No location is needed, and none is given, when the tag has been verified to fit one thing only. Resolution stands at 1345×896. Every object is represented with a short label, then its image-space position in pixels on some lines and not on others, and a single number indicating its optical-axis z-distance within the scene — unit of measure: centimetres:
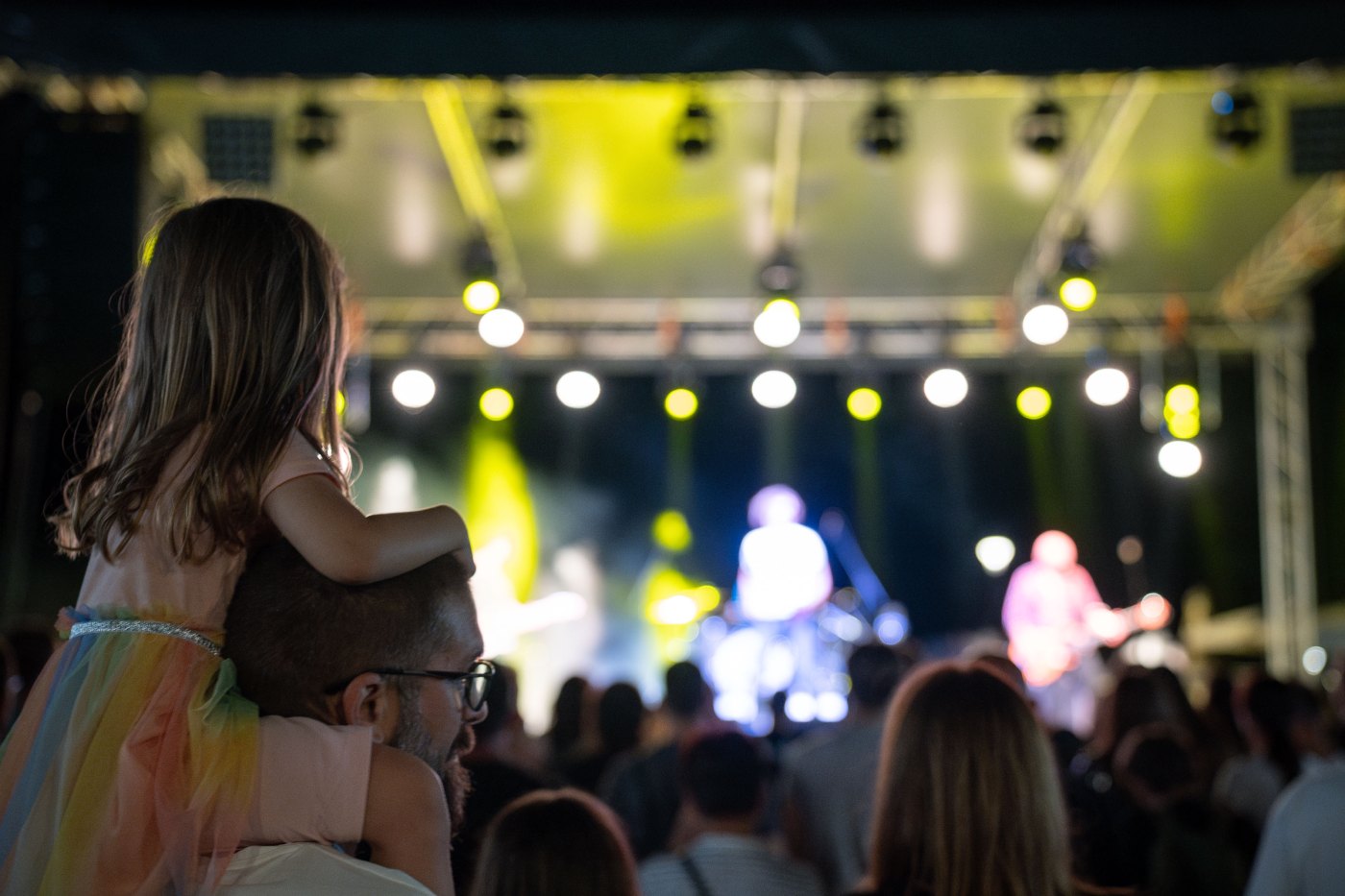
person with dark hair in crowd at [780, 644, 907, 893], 375
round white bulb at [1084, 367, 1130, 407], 853
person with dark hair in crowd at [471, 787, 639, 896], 198
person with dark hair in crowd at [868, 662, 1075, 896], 209
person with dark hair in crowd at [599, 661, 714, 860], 412
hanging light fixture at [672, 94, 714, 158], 604
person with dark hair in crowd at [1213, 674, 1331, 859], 449
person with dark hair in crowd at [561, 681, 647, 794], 462
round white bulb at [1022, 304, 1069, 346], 794
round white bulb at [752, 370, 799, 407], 888
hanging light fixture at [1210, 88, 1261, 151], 594
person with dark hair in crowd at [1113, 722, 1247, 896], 339
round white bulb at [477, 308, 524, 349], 809
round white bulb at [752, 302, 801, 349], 813
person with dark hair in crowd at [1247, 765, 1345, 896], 243
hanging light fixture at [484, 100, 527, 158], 617
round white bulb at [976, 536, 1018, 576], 1252
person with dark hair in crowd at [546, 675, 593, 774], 503
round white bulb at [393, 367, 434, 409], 895
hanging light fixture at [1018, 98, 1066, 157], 611
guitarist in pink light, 1062
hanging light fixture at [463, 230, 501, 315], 812
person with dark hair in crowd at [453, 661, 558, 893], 286
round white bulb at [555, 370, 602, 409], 922
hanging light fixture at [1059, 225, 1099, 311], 782
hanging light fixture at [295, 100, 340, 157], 618
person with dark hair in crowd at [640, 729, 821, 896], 278
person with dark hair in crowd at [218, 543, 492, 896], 127
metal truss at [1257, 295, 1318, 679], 978
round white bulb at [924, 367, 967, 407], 922
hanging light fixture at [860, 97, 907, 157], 610
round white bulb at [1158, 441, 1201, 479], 932
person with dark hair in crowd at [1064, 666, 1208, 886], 304
